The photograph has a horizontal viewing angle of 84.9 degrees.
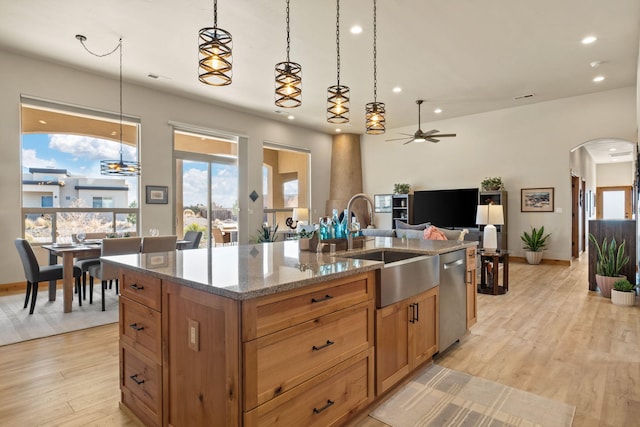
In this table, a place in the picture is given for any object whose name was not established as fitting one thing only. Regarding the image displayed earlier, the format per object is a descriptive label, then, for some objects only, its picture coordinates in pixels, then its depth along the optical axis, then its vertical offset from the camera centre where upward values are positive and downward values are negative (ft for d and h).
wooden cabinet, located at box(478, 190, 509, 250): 25.71 +0.74
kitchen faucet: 8.61 -0.60
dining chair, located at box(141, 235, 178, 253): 14.62 -1.29
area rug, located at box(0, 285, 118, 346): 11.10 -3.74
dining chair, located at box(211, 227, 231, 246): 25.57 -1.70
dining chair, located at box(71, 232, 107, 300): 14.55 -2.04
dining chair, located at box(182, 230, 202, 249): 17.30 -1.32
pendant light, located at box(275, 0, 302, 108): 8.42 +3.20
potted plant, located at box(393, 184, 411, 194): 31.17 +2.18
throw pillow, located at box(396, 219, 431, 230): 20.31 -0.86
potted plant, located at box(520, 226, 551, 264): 24.67 -2.28
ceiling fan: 21.69 +4.83
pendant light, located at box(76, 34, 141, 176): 16.23 +2.23
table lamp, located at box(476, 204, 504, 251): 16.61 -0.40
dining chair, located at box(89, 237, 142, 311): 13.47 -1.45
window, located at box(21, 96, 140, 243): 17.87 +2.24
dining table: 13.20 -1.65
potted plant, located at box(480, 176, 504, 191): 26.15 +2.11
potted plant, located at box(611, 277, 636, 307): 13.70 -3.24
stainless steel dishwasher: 8.99 -2.32
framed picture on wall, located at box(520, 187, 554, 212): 24.91 +0.89
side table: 16.08 -2.90
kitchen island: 4.47 -1.88
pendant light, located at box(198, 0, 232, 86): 7.29 +3.36
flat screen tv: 27.61 +0.43
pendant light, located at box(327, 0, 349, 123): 10.17 +3.21
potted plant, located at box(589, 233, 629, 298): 15.05 -2.24
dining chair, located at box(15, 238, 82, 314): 12.82 -2.16
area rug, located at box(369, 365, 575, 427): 6.47 -3.86
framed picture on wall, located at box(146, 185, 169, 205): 21.33 +1.17
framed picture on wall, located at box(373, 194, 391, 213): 32.89 +0.99
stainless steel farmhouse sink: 6.76 -1.38
